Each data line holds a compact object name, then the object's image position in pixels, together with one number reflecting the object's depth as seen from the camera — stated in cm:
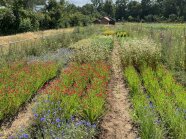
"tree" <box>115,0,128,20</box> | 5696
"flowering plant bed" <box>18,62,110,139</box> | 236
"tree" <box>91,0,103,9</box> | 6932
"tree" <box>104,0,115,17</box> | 5625
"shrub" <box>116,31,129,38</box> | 1504
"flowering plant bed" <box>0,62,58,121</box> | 311
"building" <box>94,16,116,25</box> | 4204
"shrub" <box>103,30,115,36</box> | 1573
